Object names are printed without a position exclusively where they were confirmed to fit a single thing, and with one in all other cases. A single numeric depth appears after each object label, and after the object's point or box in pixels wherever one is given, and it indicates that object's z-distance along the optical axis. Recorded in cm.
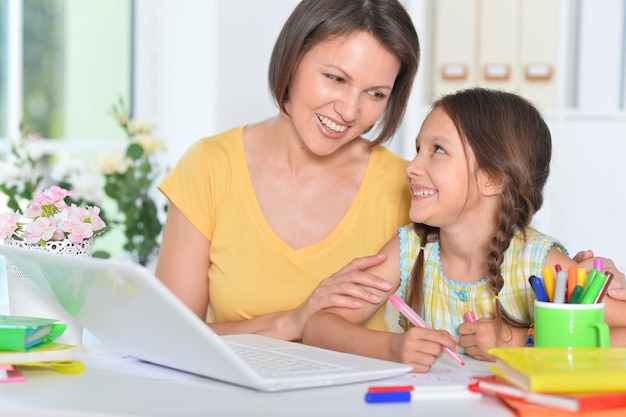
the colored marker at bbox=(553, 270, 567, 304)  162
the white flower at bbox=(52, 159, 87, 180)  270
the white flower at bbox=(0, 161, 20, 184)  261
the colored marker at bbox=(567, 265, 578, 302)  164
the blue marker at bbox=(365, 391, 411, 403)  150
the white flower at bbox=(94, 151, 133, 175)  273
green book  158
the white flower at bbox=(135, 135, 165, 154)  277
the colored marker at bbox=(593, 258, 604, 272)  167
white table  147
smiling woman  205
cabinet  301
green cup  161
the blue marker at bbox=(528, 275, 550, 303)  165
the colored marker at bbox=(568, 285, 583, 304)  163
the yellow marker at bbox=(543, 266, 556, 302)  165
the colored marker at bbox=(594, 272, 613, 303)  163
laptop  148
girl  190
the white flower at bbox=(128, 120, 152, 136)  280
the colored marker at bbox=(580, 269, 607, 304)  162
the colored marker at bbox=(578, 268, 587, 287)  164
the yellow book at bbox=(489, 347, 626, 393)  147
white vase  176
